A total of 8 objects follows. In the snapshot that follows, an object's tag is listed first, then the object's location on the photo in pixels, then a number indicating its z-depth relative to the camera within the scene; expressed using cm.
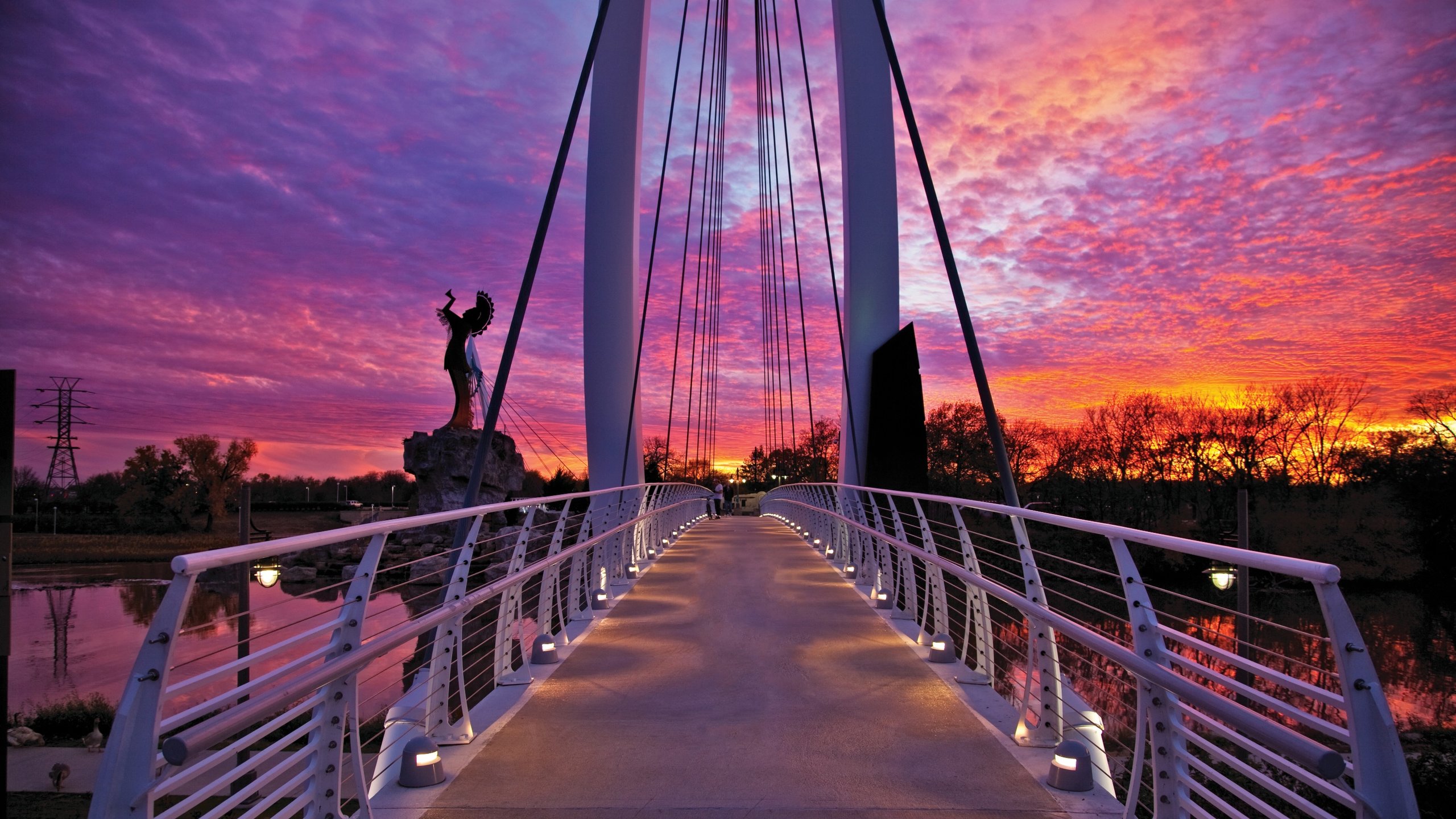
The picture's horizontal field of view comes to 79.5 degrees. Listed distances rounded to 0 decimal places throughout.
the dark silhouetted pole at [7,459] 418
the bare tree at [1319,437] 3784
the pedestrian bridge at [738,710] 195
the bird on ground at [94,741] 2022
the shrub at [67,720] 2348
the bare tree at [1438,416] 3447
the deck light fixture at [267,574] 1090
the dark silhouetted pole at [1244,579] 1039
